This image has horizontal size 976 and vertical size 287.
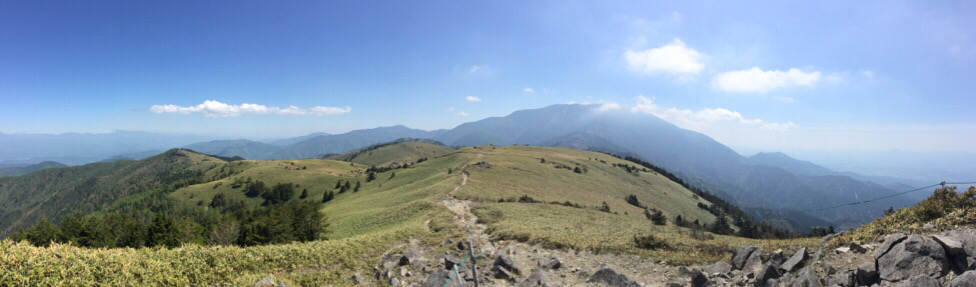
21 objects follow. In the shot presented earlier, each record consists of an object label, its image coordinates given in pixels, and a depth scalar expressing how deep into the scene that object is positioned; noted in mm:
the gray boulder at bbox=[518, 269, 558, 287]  17281
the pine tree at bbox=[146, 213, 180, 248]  33781
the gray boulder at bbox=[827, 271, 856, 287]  12238
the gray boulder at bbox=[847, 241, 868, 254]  14222
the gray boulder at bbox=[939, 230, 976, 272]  10875
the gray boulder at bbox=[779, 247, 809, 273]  14484
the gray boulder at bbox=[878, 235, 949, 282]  11086
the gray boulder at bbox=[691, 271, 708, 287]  15795
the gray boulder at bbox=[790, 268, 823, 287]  12443
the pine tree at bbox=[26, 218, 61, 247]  36116
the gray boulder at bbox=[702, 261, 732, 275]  16891
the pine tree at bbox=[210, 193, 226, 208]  141812
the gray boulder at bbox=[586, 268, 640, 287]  16828
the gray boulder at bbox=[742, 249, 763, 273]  16094
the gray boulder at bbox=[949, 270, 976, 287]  9625
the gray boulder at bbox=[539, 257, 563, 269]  20672
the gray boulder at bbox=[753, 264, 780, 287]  14453
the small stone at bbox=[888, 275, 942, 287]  10227
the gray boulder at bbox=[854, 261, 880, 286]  11797
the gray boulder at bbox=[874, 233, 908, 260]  12477
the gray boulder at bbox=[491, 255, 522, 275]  19719
